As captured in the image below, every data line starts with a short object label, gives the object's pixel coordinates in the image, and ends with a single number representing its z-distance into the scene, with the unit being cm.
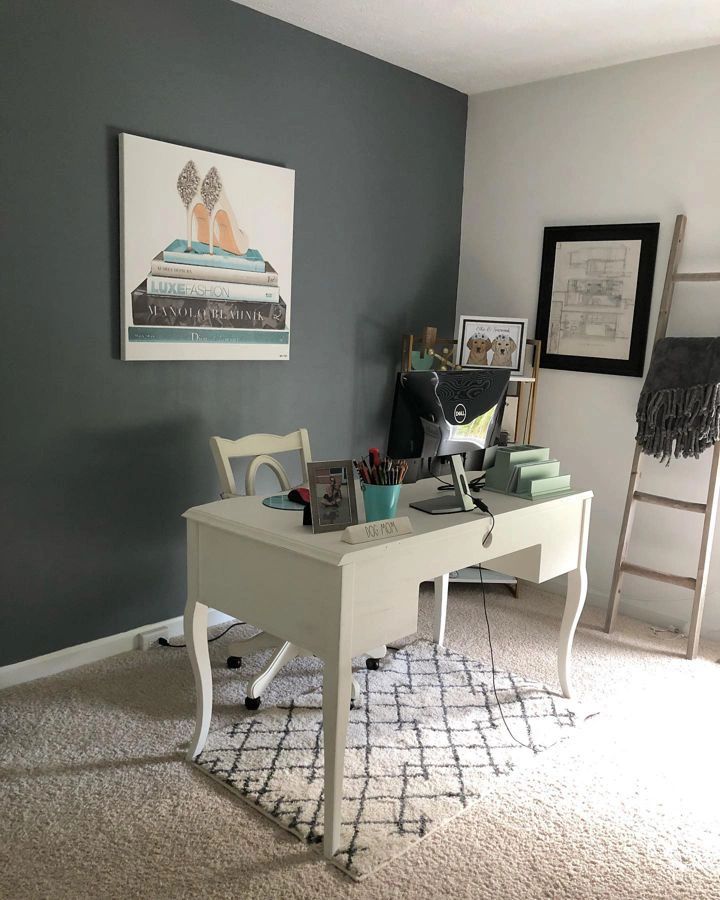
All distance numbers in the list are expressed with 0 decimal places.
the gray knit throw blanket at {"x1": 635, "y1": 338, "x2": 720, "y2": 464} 323
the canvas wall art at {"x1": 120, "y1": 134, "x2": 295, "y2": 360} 288
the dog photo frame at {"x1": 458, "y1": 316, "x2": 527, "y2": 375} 380
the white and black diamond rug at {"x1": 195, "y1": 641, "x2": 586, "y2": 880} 211
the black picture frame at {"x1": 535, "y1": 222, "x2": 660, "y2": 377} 361
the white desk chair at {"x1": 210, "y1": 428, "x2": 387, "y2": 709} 269
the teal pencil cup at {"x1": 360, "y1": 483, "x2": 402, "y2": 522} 218
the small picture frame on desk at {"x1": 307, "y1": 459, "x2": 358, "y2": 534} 203
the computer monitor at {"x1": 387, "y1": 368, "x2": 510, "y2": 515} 227
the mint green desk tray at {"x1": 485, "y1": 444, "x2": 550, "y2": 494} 258
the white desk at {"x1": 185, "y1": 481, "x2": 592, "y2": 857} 193
